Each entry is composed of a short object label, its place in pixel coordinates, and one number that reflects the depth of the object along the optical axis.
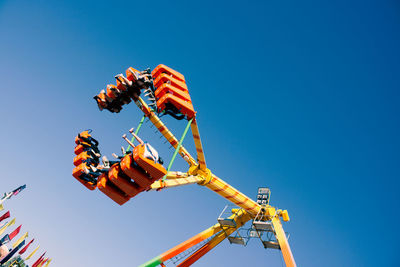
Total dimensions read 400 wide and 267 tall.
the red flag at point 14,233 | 31.03
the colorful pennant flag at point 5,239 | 29.91
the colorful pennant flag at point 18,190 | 35.47
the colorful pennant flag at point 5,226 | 30.30
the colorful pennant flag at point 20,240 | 30.24
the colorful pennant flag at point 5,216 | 30.96
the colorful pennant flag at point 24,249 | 30.55
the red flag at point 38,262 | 31.66
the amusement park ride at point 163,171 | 9.79
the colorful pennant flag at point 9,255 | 28.45
